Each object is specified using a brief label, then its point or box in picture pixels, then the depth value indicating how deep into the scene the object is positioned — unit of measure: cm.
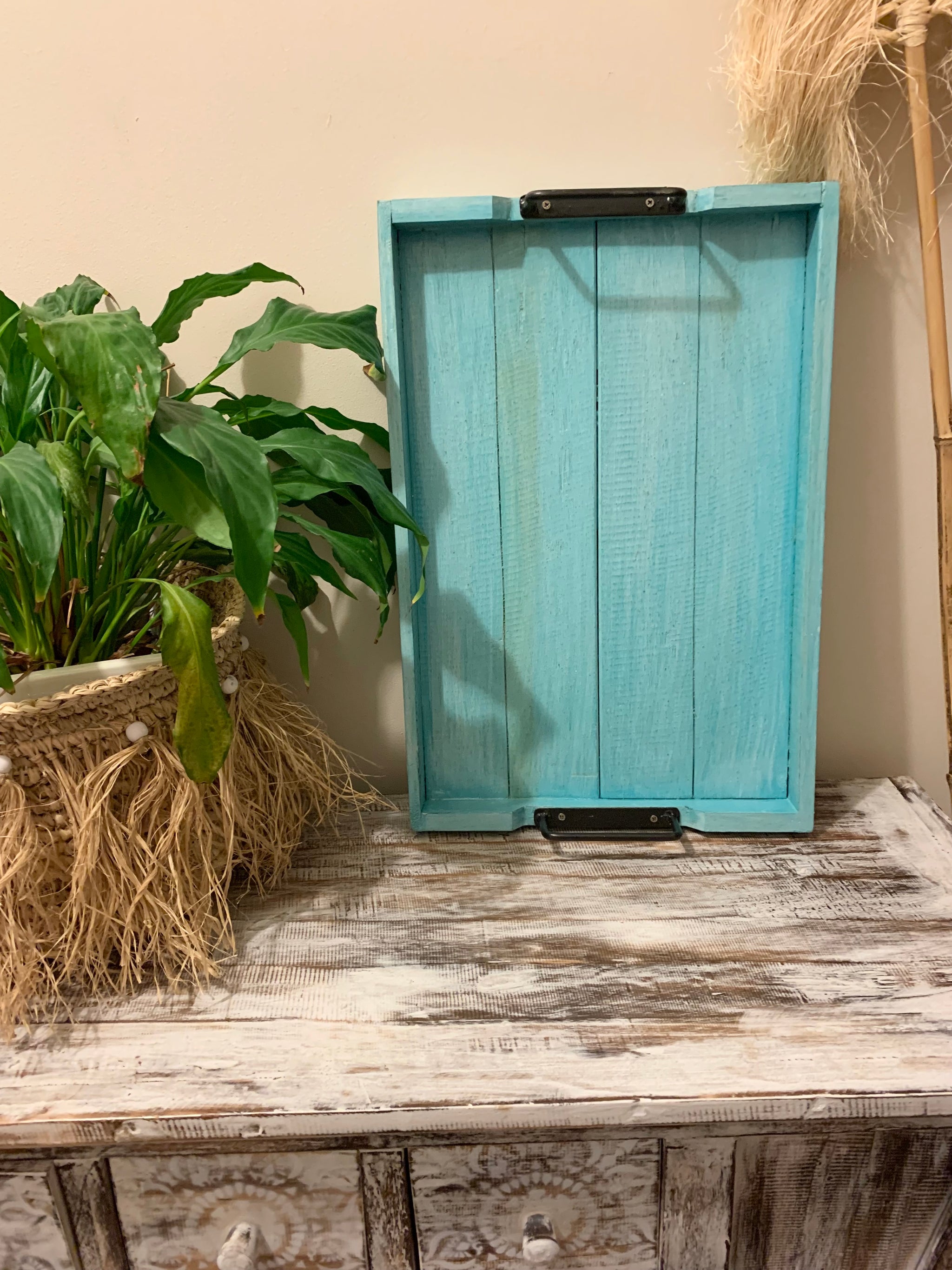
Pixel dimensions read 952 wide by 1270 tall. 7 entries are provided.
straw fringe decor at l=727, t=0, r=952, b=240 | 79
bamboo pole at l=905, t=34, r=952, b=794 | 81
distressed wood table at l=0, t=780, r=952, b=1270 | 60
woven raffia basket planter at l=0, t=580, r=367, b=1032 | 67
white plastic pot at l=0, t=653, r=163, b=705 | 69
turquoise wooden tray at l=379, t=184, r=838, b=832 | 84
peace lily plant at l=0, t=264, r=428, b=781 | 56
